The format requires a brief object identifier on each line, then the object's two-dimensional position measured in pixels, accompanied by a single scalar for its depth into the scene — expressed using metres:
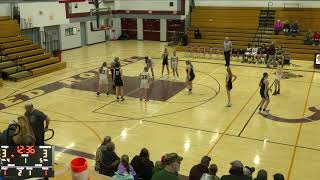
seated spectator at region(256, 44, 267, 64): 23.36
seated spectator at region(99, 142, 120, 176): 7.28
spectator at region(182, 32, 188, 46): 28.19
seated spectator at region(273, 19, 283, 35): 26.55
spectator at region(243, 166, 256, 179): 6.41
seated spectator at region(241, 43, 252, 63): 23.69
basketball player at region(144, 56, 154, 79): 17.60
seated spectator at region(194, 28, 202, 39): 28.66
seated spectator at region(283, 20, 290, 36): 26.20
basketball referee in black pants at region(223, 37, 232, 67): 22.14
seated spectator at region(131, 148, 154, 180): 7.12
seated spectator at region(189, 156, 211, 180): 6.85
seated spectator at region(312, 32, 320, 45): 24.70
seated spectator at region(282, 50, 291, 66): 22.62
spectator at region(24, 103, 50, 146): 8.31
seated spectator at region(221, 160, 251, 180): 5.81
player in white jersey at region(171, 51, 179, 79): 18.44
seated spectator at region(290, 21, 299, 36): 25.98
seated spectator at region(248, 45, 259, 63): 23.58
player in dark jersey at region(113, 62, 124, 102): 14.61
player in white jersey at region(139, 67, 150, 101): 14.69
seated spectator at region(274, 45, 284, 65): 21.97
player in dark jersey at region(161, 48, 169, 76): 19.02
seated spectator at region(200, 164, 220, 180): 6.21
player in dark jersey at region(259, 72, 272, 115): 13.17
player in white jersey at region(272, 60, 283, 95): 15.59
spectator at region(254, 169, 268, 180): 6.18
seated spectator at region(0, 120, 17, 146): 6.37
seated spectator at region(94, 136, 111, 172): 7.51
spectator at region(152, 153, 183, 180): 5.18
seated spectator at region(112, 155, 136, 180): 6.11
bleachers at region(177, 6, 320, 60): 25.60
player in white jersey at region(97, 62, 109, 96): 15.56
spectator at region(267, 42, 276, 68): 22.17
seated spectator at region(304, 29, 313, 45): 24.94
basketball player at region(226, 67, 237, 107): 14.24
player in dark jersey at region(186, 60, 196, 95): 15.77
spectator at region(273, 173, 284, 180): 6.09
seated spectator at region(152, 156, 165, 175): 6.68
